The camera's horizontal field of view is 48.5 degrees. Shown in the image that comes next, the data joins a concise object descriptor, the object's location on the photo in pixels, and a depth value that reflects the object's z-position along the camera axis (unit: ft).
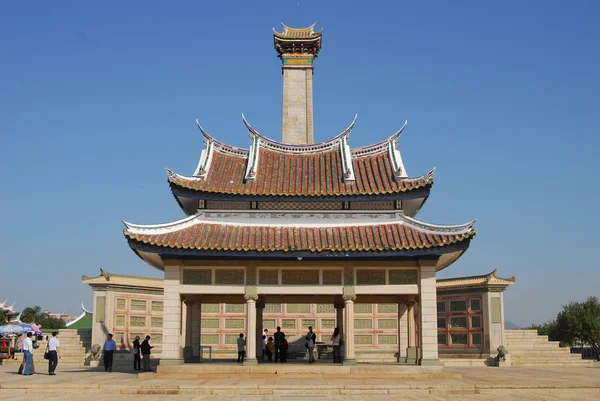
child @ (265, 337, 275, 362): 98.20
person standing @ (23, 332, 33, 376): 87.40
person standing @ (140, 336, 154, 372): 95.86
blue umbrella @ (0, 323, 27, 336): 123.13
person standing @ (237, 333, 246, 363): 95.86
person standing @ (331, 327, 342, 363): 92.02
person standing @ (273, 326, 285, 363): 96.78
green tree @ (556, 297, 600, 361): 172.24
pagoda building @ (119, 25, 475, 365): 82.94
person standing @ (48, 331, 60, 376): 86.94
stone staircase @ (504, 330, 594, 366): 120.88
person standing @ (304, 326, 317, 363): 90.43
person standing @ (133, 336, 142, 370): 100.48
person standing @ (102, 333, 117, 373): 94.17
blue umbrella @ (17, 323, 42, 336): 124.51
